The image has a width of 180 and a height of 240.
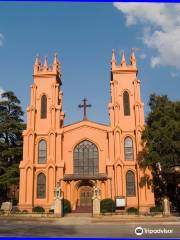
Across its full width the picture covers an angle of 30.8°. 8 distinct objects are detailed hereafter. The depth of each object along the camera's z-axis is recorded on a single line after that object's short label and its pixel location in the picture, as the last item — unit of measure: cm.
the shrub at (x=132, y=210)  3404
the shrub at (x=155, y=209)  3342
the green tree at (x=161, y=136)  3175
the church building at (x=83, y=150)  3675
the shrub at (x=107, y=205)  3375
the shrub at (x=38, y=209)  3421
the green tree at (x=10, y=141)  4006
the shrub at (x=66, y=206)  3469
